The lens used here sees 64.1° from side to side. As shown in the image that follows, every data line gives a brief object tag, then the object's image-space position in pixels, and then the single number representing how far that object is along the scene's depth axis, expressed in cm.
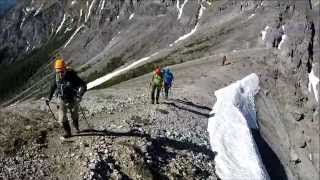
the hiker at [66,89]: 1043
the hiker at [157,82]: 1598
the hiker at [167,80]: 1720
